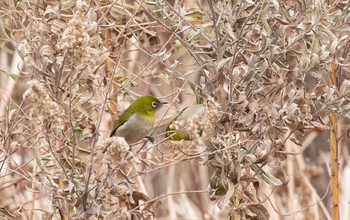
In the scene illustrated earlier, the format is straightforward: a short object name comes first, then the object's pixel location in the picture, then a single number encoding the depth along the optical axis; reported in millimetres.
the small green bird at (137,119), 6648
